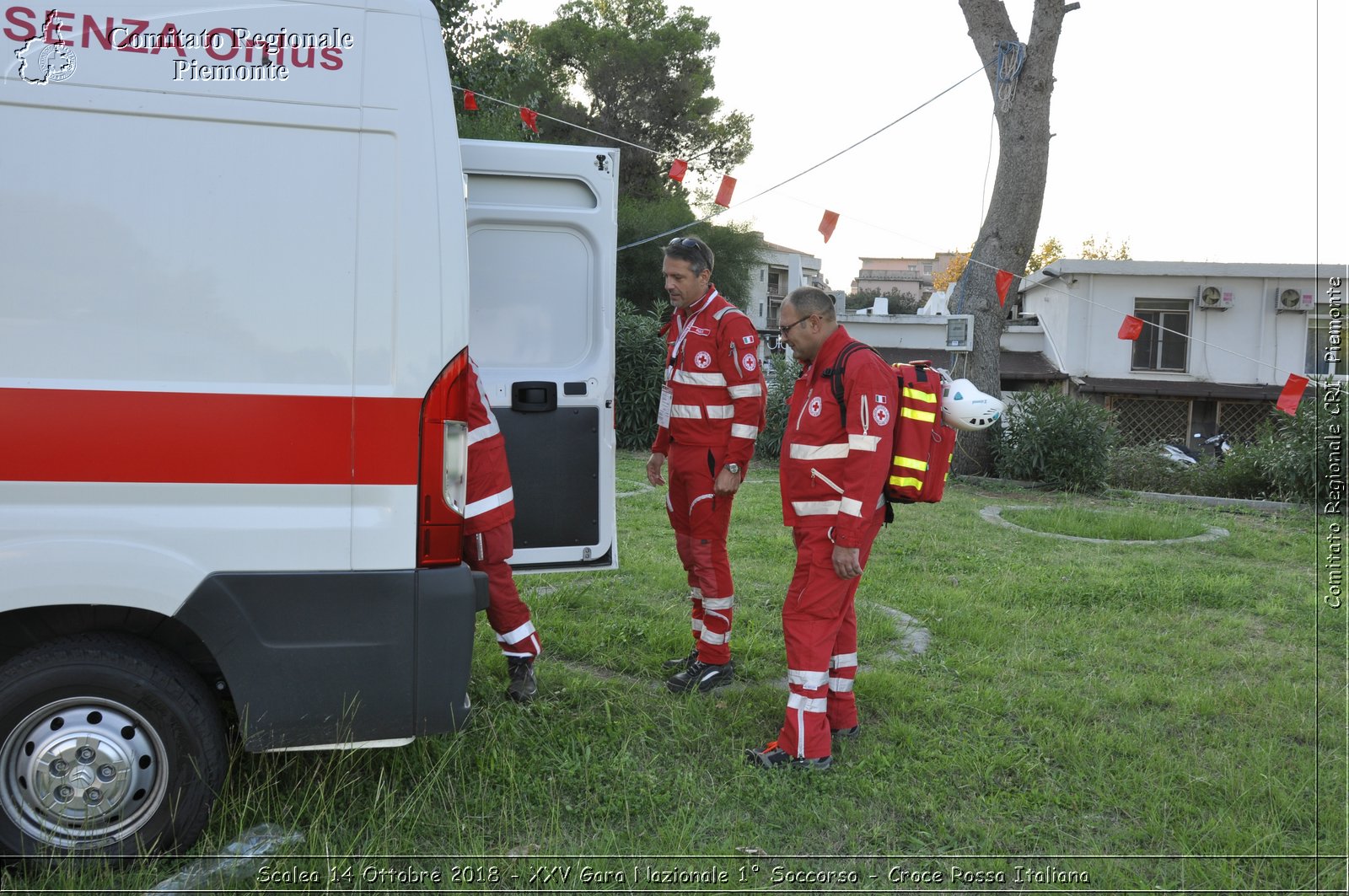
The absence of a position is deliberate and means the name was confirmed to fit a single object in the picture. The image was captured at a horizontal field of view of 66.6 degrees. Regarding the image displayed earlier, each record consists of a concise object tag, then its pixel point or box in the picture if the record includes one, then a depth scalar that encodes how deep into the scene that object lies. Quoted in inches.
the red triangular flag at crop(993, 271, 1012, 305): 493.7
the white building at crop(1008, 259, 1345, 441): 1008.2
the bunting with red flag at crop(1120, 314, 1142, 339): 482.3
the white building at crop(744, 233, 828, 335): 2097.7
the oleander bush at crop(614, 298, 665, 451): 592.1
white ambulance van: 106.6
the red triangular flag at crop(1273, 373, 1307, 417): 382.9
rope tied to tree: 483.5
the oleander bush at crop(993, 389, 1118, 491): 458.0
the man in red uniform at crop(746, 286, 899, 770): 146.3
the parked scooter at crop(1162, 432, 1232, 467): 763.1
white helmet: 157.2
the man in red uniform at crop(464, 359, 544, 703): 154.9
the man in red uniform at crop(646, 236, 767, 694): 179.6
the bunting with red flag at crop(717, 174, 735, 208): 435.6
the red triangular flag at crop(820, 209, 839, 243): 469.4
